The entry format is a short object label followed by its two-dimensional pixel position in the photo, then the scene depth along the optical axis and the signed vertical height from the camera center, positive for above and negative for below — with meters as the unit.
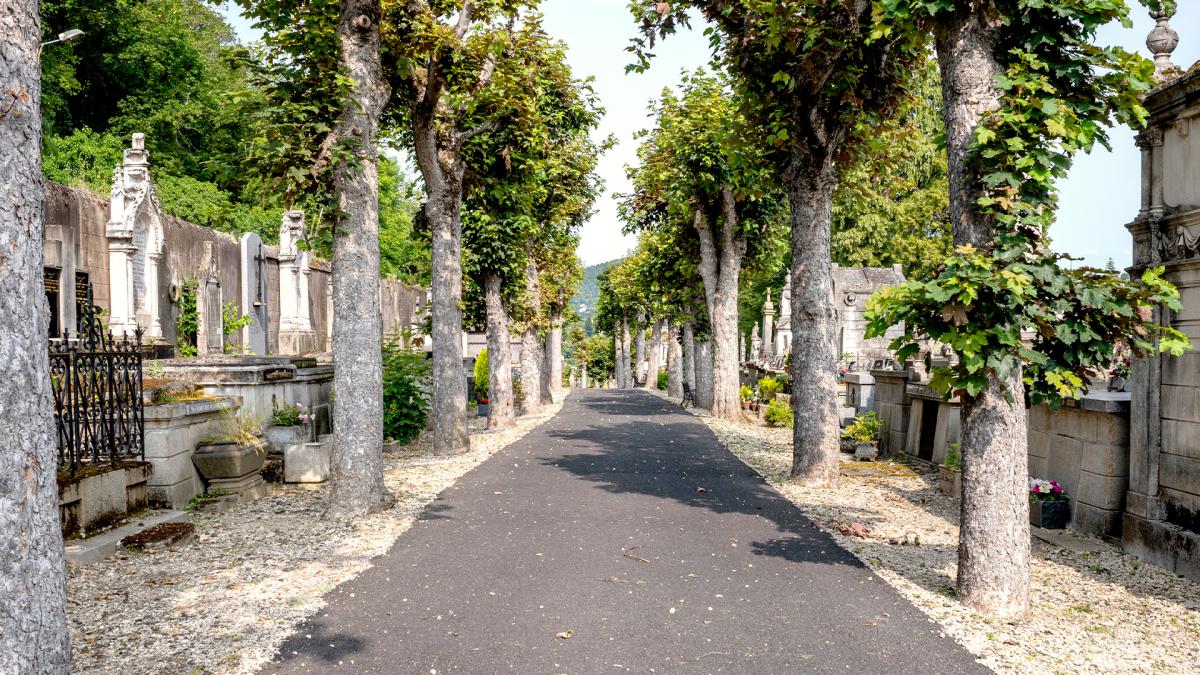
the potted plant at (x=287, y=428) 10.70 -1.47
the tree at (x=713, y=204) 20.14 +2.95
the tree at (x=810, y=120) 9.95 +2.55
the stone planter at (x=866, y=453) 13.46 -2.36
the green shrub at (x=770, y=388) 21.83 -2.01
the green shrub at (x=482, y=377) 23.71 -1.82
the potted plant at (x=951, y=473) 10.00 -2.06
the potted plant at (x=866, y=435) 13.48 -2.11
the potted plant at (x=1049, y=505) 8.03 -1.97
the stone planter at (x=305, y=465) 10.25 -1.87
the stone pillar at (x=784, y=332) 29.12 -0.65
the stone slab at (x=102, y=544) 6.31 -1.87
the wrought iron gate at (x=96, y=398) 7.41 -0.75
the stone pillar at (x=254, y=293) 19.19 +0.67
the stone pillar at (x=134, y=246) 14.41 +1.42
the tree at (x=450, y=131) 12.20 +3.23
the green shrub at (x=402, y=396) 14.16 -1.39
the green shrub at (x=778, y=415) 19.19 -2.43
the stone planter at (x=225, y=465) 9.00 -1.65
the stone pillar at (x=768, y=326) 32.27 -0.47
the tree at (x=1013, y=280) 5.16 +0.20
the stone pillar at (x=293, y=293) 20.78 +0.71
